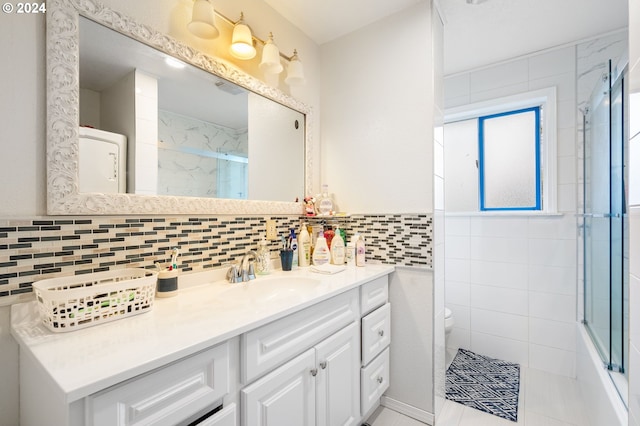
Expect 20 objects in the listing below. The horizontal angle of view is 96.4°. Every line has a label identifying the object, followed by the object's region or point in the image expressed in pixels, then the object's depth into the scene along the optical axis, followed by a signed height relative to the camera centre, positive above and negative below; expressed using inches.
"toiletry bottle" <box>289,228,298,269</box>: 67.8 -8.1
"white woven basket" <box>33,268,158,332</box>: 29.7 -9.8
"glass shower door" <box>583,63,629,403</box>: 53.8 -3.0
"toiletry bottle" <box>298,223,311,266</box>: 69.3 -8.7
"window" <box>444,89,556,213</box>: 85.3 +19.0
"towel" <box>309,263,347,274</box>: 61.8 -12.6
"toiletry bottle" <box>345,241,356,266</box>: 70.1 -10.3
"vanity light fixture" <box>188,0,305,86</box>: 46.6 +32.2
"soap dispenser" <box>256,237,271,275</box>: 60.1 -10.1
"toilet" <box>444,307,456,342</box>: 84.0 -32.6
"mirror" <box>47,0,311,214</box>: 36.7 +14.6
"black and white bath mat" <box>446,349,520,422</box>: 68.4 -46.3
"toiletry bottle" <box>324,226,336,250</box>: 73.8 -6.0
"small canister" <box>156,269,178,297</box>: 43.3 -10.9
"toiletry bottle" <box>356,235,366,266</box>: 68.6 -10.1
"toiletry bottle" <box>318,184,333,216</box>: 74.0 +1.6
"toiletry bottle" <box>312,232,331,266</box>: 68.9 -9.7
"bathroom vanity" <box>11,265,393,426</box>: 23.8 -15.7
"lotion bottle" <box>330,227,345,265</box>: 69.8 -9.5
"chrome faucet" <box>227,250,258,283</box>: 54.4 -11.4
